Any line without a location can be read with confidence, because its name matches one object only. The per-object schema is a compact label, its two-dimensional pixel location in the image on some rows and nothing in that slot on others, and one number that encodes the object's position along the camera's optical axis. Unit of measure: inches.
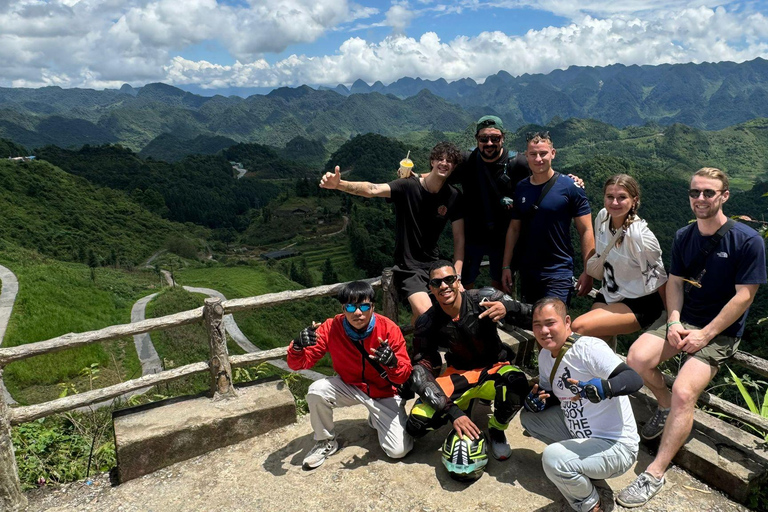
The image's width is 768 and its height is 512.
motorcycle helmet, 163.9
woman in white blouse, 175.5
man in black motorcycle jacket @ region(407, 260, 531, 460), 168.4
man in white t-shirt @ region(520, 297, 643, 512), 141.9
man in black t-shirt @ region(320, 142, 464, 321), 205.6
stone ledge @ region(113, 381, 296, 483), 185.0
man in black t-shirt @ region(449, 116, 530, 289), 211.0
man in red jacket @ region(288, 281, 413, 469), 172.7
